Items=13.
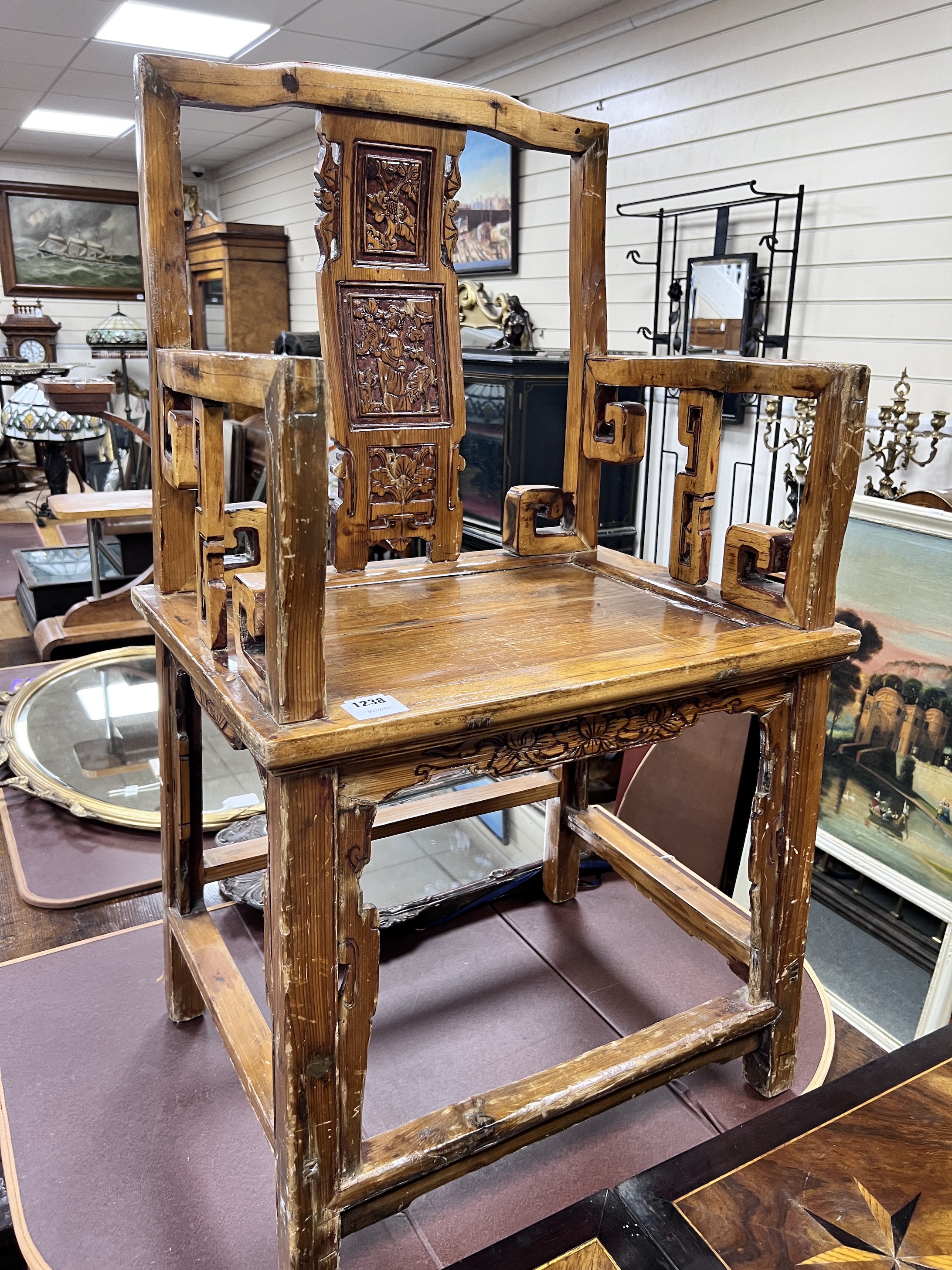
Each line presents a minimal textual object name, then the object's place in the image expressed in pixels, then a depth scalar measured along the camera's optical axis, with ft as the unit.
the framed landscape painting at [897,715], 6.03
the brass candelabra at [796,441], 8.18
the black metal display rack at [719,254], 9.03
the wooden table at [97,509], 10.41
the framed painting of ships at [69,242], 25.52
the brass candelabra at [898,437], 7.59
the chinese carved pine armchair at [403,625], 2.77
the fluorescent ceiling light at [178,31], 12.84
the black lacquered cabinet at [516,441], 10.51
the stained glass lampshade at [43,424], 11.35
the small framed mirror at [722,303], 9.32
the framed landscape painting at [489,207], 13.28
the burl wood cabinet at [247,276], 21.30
